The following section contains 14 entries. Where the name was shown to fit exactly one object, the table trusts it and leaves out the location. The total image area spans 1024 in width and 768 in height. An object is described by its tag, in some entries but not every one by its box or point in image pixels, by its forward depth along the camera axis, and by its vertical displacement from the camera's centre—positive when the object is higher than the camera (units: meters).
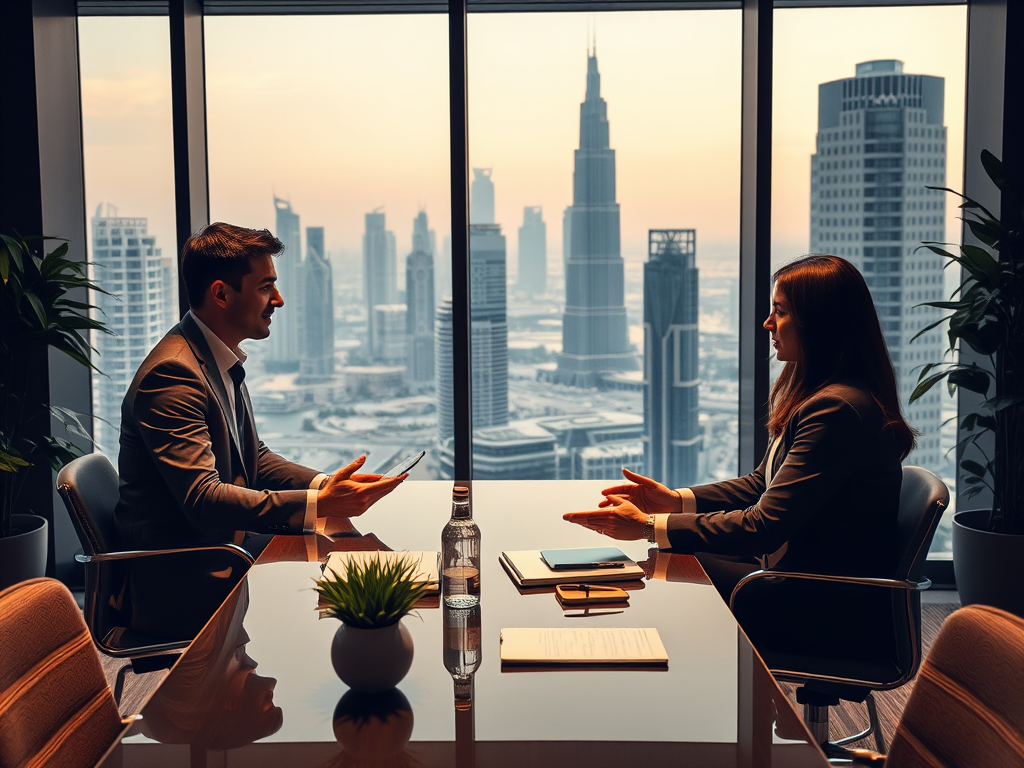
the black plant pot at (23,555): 3.46 -0.86
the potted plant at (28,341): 3.48 -0.07
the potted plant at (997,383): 3.52 -0.27
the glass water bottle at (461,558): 1.72 -0.46
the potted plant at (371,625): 1.33 -0.44
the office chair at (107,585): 2.30 -0.65
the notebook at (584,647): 1.46 -0.52
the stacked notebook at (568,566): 1.87 -0.51
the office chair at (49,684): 1.32 -0.53
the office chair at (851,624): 2.13 -0.71
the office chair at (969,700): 1.21 -0.52
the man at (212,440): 2.28 -0.31
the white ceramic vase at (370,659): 1.33 -0.47
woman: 2.18 -0.35
